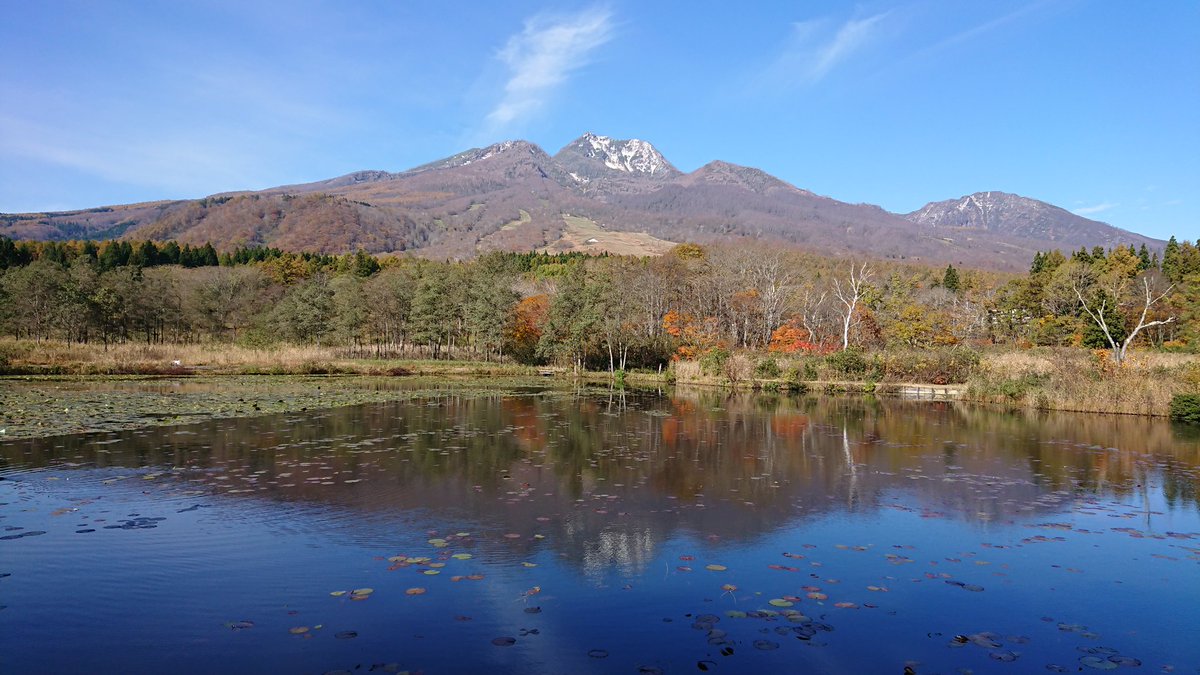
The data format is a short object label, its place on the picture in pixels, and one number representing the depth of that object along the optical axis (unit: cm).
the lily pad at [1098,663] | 510
